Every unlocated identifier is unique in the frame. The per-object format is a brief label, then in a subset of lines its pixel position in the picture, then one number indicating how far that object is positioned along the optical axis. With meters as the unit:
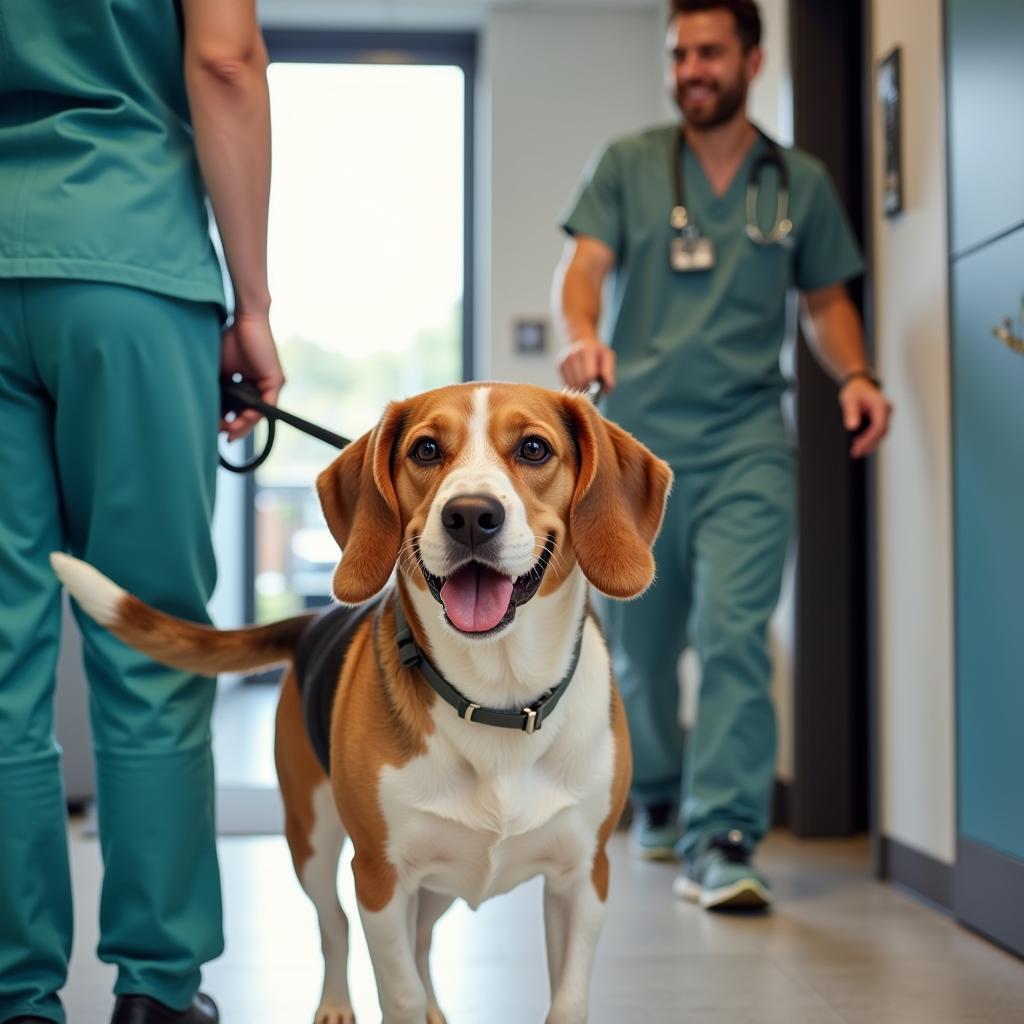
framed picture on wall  2.90
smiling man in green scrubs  2.78
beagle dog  1.52
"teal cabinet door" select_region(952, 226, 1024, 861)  2.31
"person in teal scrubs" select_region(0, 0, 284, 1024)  1.58
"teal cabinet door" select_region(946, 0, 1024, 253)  2.28
